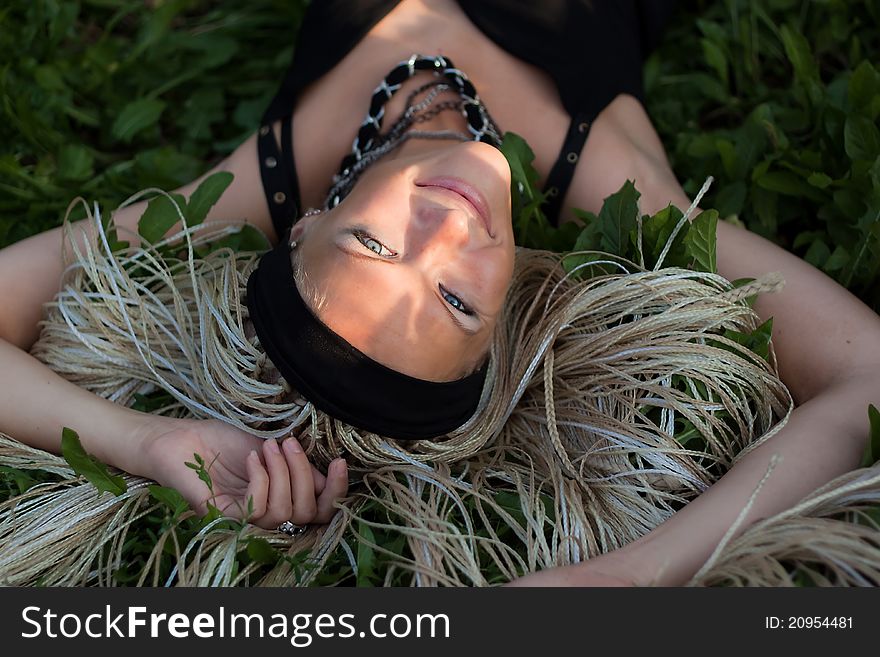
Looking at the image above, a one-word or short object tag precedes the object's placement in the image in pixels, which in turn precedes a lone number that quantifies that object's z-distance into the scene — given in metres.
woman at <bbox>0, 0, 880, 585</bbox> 1.75
